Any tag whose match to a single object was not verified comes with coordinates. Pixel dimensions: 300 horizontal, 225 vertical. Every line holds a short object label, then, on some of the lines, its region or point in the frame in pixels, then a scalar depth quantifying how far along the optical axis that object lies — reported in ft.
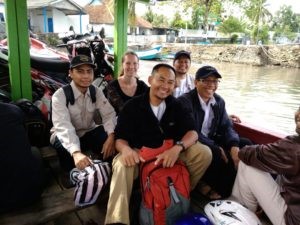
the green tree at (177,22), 95.02
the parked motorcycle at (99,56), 10.40
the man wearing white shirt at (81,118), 5.47
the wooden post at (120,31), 9.58
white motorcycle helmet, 4.23
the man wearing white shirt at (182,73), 7.79
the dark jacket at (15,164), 4.33
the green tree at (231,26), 86.56
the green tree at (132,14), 47.27
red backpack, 4.42
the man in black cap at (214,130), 5.60
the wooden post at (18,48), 6.88
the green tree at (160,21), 104.11
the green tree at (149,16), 103.32
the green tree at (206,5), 74.30
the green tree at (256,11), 84.62
